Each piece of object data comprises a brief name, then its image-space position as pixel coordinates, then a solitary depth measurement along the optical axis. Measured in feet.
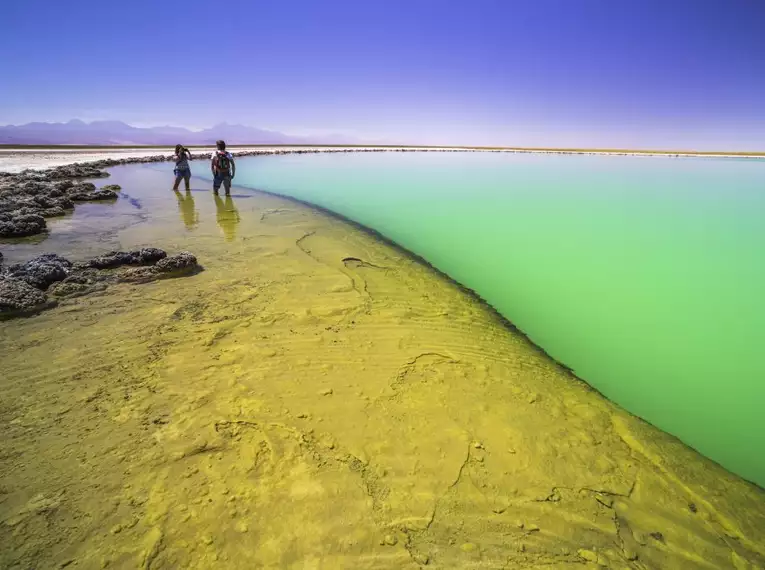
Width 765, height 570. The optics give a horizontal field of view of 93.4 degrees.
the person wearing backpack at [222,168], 43.39
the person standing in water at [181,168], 45.70
